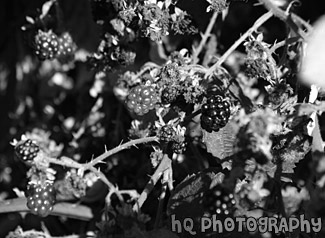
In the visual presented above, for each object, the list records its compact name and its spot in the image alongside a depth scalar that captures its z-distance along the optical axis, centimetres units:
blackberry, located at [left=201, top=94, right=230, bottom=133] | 44
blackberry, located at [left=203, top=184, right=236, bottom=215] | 45
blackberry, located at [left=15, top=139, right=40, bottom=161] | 47
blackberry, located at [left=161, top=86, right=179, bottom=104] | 45
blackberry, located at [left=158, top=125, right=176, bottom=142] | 45
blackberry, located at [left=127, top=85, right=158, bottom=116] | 46
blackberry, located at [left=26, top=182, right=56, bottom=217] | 47
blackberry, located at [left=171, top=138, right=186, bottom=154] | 45
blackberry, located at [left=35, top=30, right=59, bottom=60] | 53
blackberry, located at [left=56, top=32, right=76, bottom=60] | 54
